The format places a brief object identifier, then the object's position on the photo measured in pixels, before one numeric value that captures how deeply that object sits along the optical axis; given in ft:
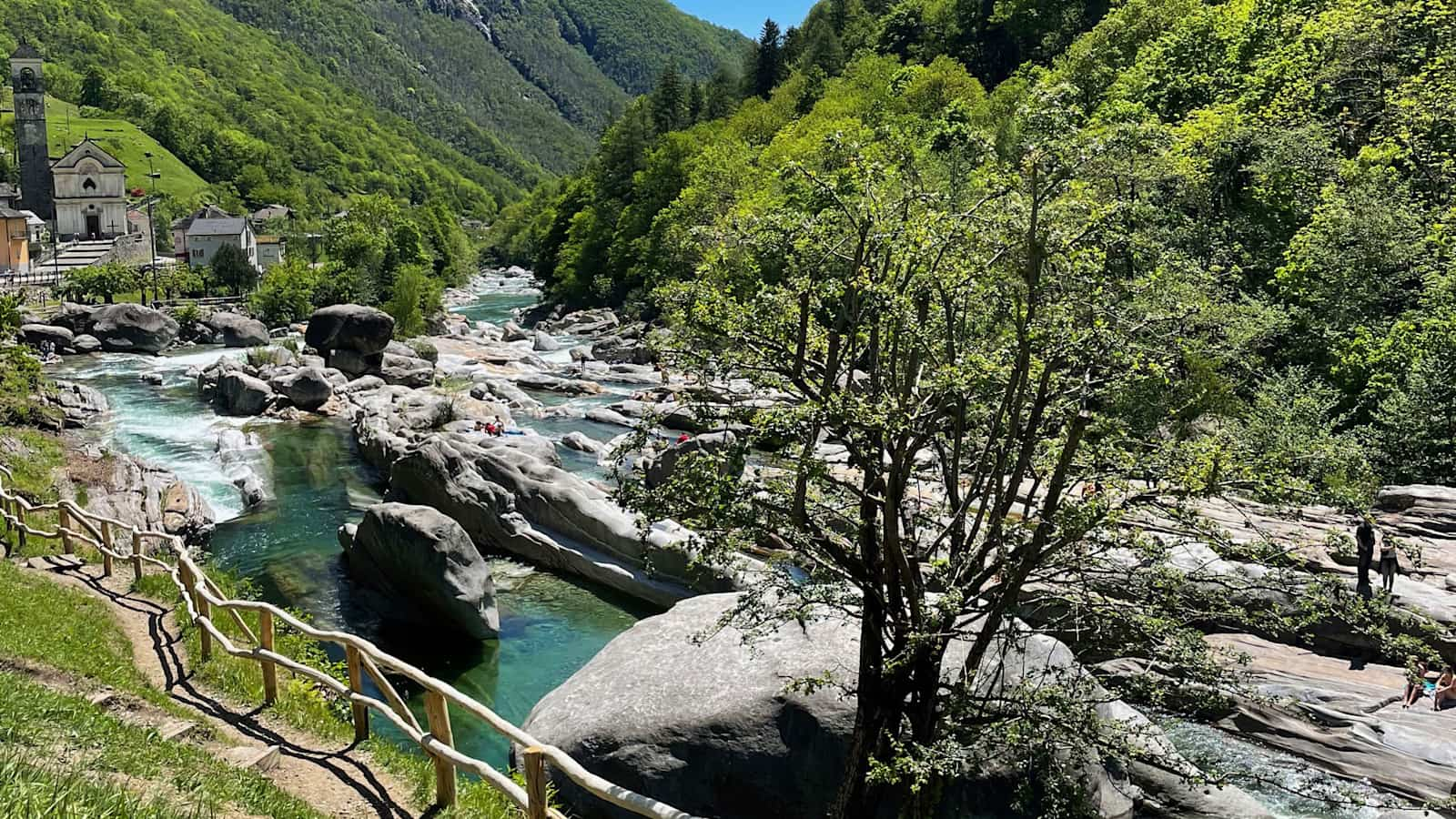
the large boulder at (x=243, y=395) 126.93
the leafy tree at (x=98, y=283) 218.59
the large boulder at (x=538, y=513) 73.41
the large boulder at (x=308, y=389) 130.11
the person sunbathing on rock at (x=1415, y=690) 51.52
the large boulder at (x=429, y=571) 62.49
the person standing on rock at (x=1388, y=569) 56.29
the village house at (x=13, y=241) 256.73
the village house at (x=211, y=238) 266.57
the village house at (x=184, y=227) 282.36
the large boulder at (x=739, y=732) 39.58
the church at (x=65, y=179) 317.01
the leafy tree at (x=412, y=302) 196.03
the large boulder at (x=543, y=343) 204.33
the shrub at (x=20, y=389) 101.86
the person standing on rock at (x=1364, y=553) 53.88
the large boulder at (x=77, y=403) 114.42
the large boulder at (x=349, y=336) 151.74
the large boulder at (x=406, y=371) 153.28
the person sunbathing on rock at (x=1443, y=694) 50.72
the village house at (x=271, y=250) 309.42
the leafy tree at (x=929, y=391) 28.50
